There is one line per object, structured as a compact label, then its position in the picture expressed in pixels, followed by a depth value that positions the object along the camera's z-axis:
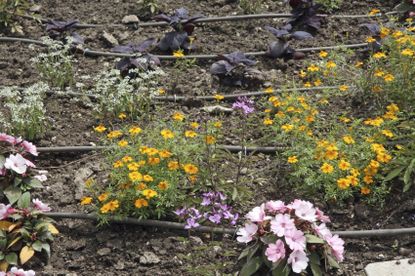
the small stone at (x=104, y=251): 3.46
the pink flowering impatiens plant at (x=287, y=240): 3.04
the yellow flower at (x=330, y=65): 4.52
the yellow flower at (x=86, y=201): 3.42
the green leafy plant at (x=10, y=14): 5.38
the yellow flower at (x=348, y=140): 3.70
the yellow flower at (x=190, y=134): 3.63
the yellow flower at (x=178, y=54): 4.65
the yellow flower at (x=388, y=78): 4.19
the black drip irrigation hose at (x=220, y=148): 4.04
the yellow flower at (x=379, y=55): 4.34
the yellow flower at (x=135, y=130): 3.72
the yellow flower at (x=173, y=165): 3.54
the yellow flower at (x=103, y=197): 3.48
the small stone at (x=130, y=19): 5.55
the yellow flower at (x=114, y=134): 3.74
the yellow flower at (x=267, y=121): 3.96
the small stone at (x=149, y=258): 3.39
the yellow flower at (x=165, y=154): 3.55
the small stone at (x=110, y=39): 5.27
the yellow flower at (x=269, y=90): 4.30
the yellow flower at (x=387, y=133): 3.75
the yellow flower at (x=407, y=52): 4.16
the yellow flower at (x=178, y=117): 3.83
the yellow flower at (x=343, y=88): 4.33
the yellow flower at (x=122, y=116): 4.14
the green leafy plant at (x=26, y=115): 4.15
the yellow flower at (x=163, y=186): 3.42
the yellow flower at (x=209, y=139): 3.64
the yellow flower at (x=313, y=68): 4.53
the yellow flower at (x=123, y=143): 3.65
